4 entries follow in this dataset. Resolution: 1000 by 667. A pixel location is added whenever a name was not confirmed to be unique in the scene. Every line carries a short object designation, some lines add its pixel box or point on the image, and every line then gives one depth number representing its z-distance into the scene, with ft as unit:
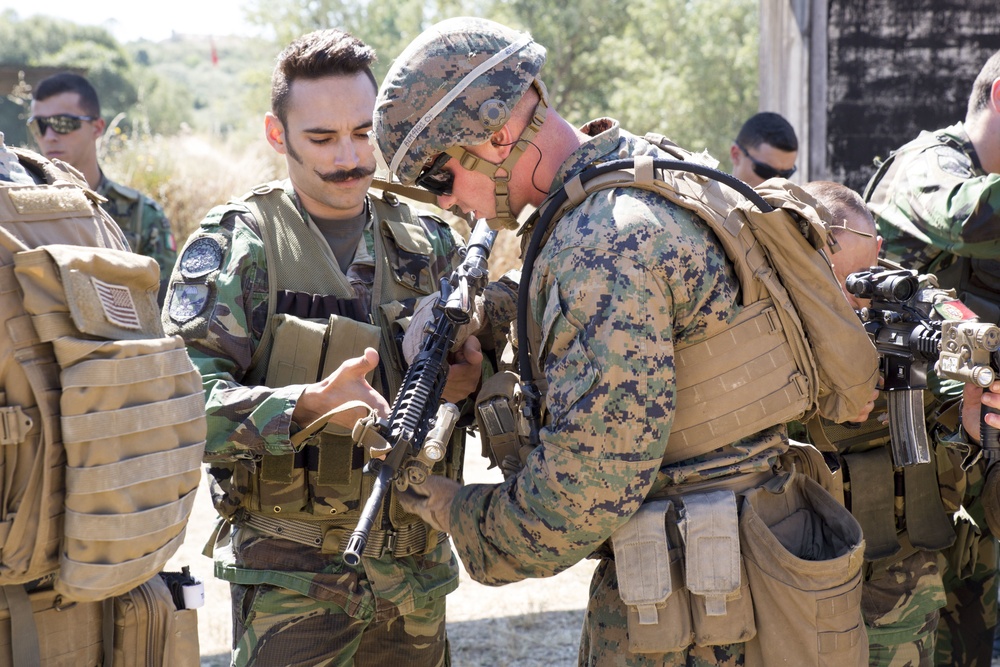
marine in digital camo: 6.58
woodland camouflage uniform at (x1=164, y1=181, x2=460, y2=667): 8.68
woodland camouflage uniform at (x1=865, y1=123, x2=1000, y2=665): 11.89
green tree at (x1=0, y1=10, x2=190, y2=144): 132.26
